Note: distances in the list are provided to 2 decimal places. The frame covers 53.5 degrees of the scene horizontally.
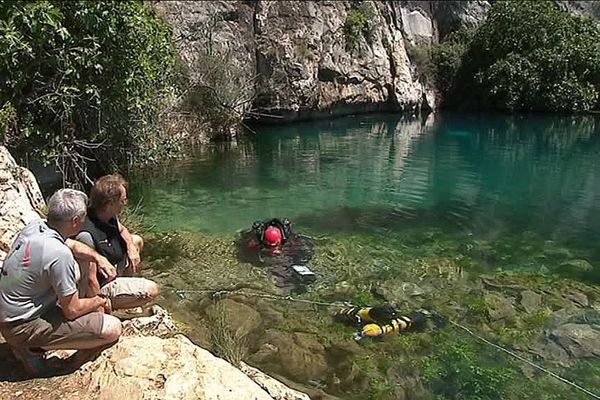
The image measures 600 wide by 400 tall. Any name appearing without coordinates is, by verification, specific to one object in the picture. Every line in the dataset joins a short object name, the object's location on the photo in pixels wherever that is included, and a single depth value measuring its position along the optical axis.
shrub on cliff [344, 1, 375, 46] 28.23
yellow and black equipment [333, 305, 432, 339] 6.88
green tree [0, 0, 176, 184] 9.85
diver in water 8.49
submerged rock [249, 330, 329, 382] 6.06
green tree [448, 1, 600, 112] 29.62
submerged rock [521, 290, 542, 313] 7.75
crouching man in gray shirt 3.88
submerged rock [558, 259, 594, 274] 9.20
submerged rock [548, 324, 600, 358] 6.61
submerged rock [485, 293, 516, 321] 7.45
